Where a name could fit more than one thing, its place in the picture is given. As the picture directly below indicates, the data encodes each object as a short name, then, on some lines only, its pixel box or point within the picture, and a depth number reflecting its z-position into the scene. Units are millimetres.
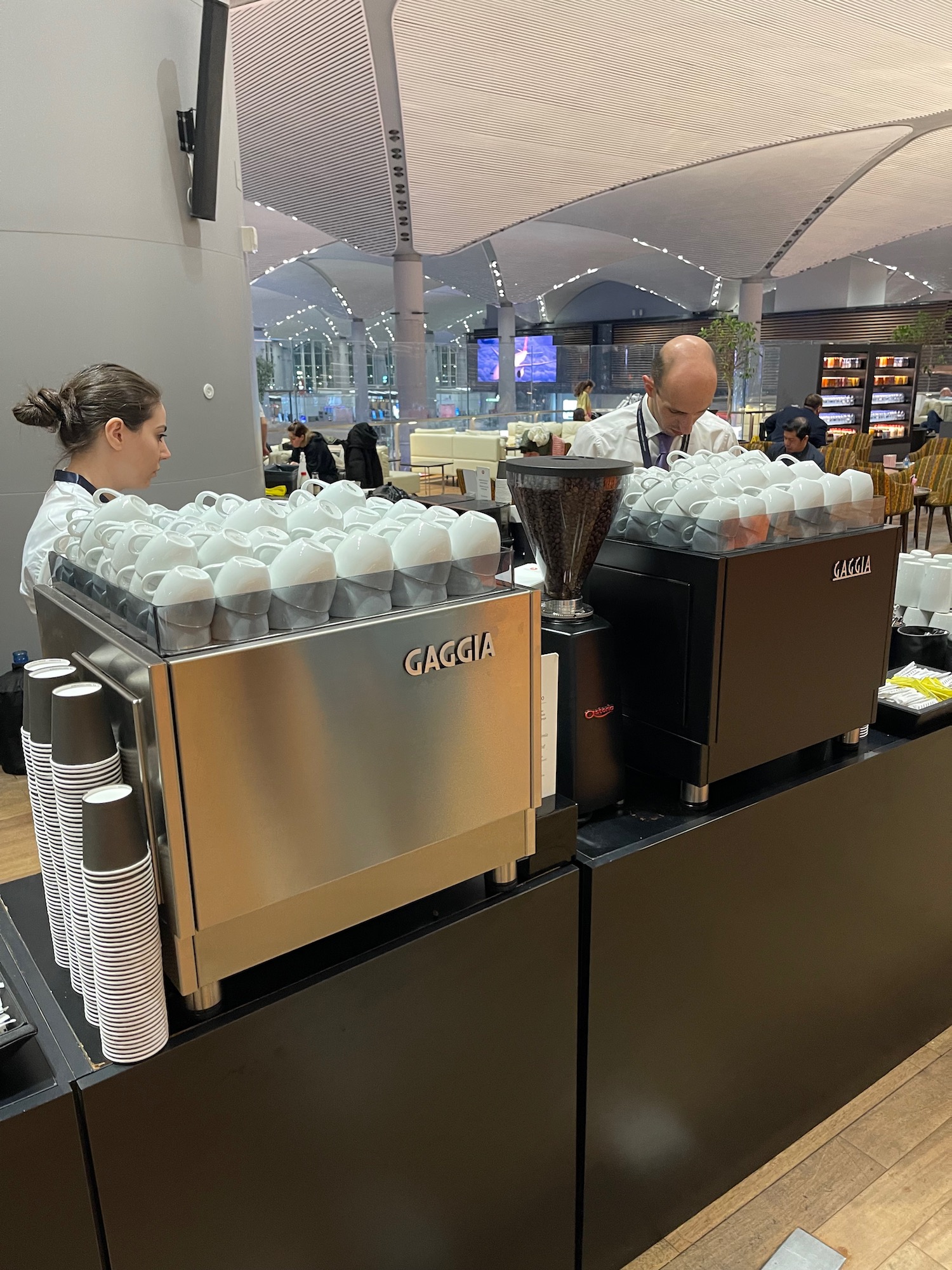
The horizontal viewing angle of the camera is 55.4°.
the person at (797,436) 6609
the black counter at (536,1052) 970
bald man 2402
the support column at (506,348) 25391
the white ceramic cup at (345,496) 1262
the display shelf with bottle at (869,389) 14281
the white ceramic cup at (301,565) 928
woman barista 2188
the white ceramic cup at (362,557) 969
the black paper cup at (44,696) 934
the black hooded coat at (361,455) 8562
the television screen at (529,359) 29047
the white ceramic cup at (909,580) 2445
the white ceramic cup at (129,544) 1009
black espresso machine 1369
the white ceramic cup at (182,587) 851
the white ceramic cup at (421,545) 1011
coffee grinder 1353
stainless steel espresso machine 862
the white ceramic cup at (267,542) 989
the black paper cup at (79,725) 854
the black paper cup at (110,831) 823
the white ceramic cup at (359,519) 1085
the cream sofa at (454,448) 13812
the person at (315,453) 8938
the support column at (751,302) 19766
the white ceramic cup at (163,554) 930
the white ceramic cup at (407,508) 1149
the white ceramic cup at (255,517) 1136
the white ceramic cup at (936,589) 2375
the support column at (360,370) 27125
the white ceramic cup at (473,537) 1063
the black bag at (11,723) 3689
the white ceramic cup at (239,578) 886
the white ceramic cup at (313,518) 1141
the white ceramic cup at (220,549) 950
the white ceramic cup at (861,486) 1562
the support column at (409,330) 16375
